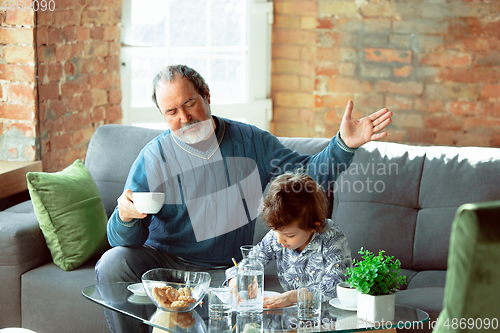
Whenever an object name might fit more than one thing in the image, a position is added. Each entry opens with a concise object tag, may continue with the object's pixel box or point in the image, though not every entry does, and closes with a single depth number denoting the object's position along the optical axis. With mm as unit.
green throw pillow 3705
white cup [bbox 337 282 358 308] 2975
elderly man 3558
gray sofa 3649
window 5077
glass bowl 2995
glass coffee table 2892
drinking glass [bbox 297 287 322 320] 2944
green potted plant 2895
